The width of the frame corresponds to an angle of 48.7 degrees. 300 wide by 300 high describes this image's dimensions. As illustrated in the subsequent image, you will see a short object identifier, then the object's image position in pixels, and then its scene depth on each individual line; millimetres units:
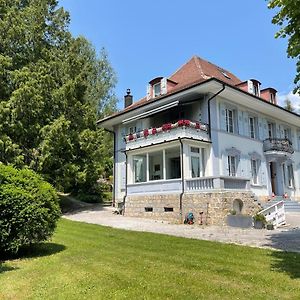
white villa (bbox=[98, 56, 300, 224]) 17969
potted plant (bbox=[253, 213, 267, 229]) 15211
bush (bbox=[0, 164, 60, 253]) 8258
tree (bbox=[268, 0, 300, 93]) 7619
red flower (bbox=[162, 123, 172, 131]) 20484
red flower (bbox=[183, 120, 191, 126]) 19562
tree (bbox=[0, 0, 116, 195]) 21297
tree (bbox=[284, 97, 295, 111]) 52906
